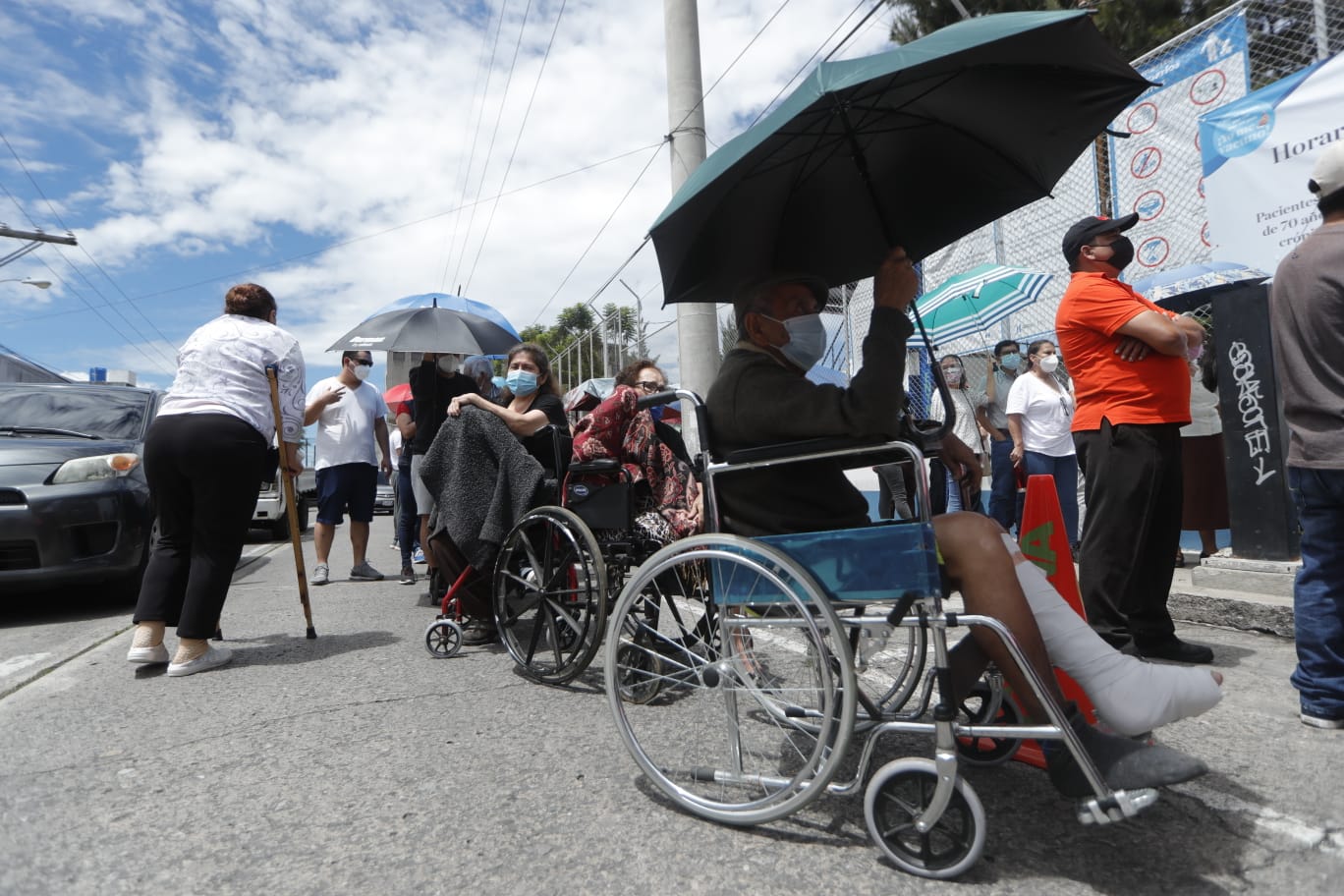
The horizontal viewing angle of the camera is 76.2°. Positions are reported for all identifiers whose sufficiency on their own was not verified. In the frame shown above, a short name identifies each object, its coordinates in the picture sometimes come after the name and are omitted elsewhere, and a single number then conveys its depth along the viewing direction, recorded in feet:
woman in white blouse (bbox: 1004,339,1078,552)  20.20
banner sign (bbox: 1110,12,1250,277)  19.57
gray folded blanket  12.36
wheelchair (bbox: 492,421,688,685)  10.57
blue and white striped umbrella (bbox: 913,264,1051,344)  24.22
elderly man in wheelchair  6.09
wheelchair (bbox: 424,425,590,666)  10.75
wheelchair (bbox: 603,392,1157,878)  5.90
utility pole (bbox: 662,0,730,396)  23.53
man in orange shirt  10.86
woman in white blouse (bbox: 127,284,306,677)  12.42
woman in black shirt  13.23
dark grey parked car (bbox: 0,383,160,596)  16.17
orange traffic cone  8.00
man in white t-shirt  20.97
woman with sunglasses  12.13
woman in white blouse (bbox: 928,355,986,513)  24.94
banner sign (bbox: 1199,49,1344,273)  16.26
